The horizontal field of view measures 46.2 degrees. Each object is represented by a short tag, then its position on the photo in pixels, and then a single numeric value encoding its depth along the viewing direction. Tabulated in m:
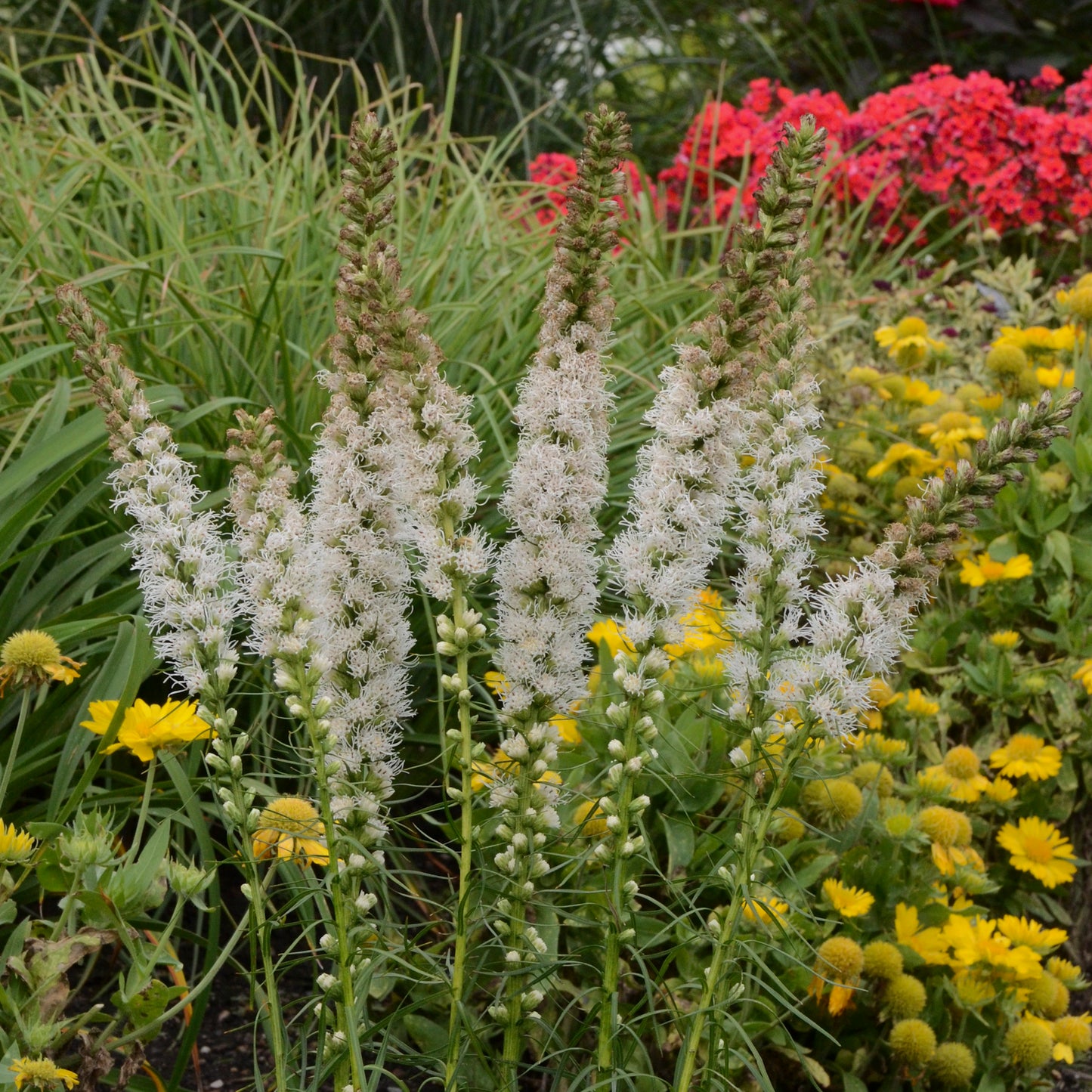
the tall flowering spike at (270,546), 1.56
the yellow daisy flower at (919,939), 2.49
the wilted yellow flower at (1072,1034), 2.56
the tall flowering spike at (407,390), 1.62
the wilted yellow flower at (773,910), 2.28
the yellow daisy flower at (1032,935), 2.56
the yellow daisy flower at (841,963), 2.31
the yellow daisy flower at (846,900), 2.39
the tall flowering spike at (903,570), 1.56
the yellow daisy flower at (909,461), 3.57
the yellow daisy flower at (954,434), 3.52
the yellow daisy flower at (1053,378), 3.56
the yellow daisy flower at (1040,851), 2.81
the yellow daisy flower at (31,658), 1.96
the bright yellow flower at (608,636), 2.64
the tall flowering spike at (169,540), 1.62
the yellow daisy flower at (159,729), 1.91
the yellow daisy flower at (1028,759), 2.90
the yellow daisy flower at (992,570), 3.19
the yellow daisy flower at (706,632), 1.89
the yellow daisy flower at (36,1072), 1.60
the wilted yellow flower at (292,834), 1.82
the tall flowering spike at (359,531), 1.63
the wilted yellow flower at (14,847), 1.80
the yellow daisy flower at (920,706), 2.82
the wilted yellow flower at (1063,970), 2.64
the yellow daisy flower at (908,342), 3.94
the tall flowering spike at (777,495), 1.66
